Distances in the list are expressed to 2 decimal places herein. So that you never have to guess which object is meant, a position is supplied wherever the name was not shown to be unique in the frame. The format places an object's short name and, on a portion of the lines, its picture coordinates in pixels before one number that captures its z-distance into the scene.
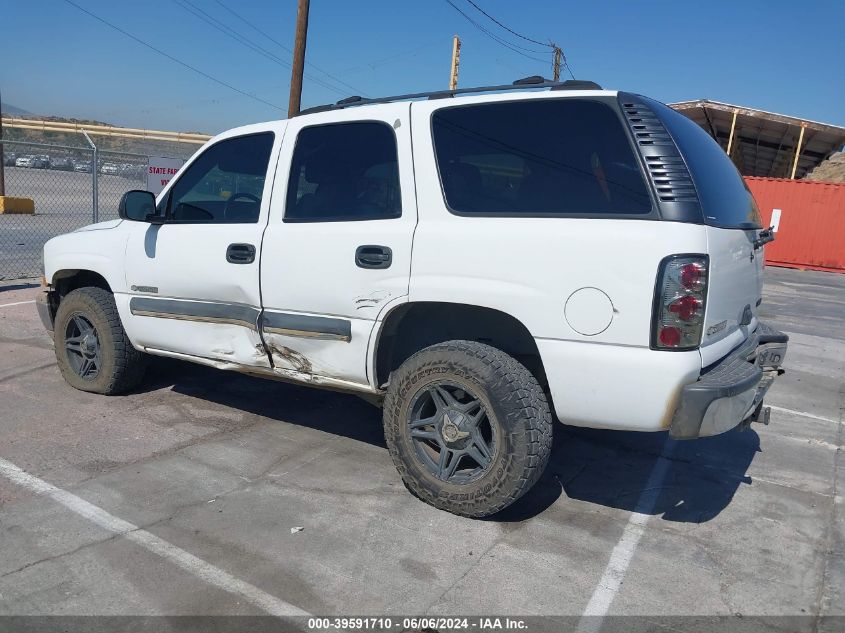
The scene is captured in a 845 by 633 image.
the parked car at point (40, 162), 22.72
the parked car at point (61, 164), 20.88
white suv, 3.12
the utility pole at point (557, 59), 33.16
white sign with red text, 9.70
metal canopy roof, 19.34
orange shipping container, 20.33
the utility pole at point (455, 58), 23.95
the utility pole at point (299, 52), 14.73
